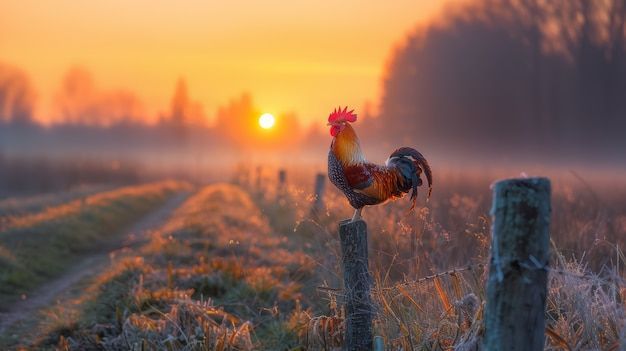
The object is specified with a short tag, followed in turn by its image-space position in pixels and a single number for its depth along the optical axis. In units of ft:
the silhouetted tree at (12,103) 310.86
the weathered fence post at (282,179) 66.46
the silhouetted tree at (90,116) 316.19
